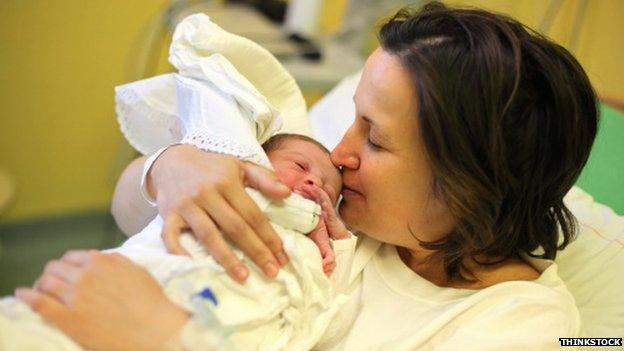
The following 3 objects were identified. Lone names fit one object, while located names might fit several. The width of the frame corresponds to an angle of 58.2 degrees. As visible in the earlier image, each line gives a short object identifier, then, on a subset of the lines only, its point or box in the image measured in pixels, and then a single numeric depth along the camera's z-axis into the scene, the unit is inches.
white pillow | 41.4
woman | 31.7
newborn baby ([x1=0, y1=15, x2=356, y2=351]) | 28.2
